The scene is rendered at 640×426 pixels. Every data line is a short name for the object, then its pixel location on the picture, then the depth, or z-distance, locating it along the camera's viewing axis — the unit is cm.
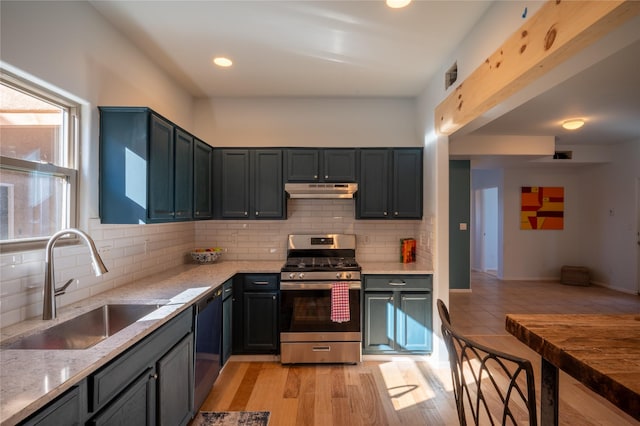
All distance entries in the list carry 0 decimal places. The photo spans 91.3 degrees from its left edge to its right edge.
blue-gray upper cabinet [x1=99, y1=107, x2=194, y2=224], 220
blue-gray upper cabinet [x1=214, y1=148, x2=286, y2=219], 356
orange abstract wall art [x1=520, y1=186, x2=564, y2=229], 685
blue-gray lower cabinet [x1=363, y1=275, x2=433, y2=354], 315
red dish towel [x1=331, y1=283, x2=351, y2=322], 303
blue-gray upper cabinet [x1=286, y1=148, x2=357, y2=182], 354
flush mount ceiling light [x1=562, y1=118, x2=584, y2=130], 438
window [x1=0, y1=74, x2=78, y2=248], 166
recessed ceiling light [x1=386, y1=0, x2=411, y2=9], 203
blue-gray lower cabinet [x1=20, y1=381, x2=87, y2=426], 99
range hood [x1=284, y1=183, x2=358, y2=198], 343
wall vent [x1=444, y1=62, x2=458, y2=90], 269
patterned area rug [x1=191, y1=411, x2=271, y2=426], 223
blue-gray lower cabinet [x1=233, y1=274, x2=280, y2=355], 313
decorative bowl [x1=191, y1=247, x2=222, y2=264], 348
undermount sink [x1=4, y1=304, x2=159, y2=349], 152
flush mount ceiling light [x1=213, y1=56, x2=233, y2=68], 281
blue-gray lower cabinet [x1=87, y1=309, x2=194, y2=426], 129
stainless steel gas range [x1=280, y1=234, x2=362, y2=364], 306
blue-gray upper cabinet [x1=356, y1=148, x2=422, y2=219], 354
